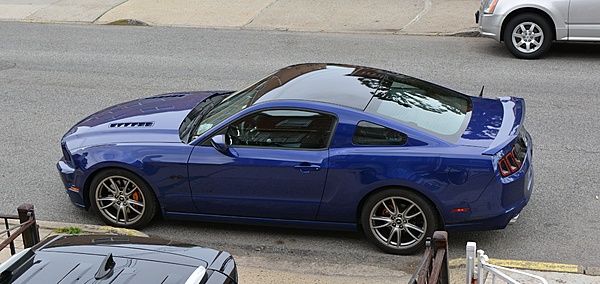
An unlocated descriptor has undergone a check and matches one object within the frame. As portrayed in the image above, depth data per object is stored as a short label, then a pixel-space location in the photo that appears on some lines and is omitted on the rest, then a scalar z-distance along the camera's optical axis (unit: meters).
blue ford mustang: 6.74
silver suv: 12.83
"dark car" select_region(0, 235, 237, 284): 4.30
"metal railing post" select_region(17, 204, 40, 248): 5.80
